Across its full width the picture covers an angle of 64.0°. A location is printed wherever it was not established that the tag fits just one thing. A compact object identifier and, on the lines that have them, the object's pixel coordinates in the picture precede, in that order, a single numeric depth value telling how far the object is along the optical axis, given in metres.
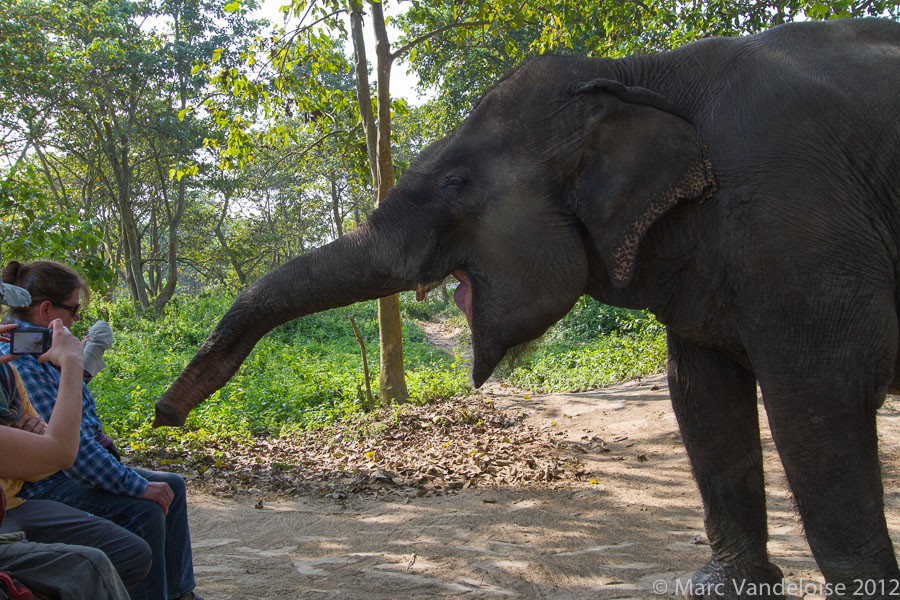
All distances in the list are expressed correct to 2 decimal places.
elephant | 2.19
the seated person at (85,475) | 2.74
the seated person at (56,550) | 1.96
